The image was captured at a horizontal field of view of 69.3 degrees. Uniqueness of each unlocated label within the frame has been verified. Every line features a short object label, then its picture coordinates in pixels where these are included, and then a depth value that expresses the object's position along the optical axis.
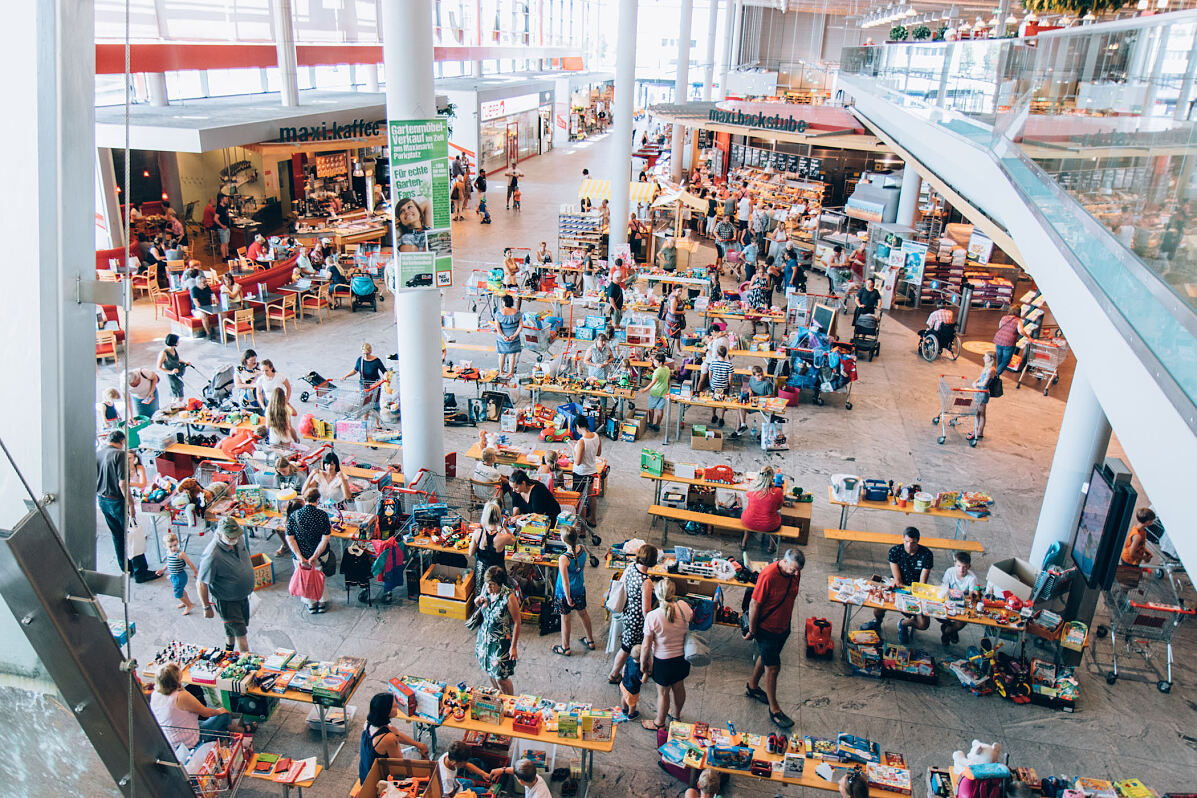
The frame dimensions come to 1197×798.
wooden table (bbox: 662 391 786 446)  11.62
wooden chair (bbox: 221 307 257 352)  14.89
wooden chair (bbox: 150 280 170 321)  16.28
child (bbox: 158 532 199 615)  8.01
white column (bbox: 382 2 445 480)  8.42
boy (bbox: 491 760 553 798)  5.31
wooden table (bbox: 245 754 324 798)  5.84
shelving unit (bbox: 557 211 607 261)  20.80
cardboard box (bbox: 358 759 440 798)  5.50
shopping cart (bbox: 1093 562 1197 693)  7.98
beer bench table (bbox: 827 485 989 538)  9.30
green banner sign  8.47
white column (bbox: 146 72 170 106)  21.14
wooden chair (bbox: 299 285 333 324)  16.73
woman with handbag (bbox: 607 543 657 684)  6.99
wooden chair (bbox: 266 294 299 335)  15.74
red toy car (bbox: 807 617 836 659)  7.97
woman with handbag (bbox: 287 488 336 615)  7.97
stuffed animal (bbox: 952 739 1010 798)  5.73
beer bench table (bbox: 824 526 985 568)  9.08
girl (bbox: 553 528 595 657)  7.56
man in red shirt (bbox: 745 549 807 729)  7.01
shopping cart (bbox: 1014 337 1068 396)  14.80
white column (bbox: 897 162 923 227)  19.86
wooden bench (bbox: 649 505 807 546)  9.27
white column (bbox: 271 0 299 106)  21.25
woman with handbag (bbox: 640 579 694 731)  6.64
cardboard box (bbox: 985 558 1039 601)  8.20
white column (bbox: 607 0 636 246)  18.89
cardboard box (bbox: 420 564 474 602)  8.26
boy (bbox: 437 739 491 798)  5.61
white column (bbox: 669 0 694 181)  30.36
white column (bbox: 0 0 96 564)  1.90
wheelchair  15.71
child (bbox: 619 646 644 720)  6.89
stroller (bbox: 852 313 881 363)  15.69
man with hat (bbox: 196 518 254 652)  7.16
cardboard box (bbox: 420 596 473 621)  8.27
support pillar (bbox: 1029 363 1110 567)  8.36
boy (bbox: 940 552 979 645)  7.95
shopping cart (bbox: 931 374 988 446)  12.55
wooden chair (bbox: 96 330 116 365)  13.23
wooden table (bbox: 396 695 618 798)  6.05
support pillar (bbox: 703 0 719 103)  38.12
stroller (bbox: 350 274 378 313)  17.22
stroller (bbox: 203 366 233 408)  11.14
